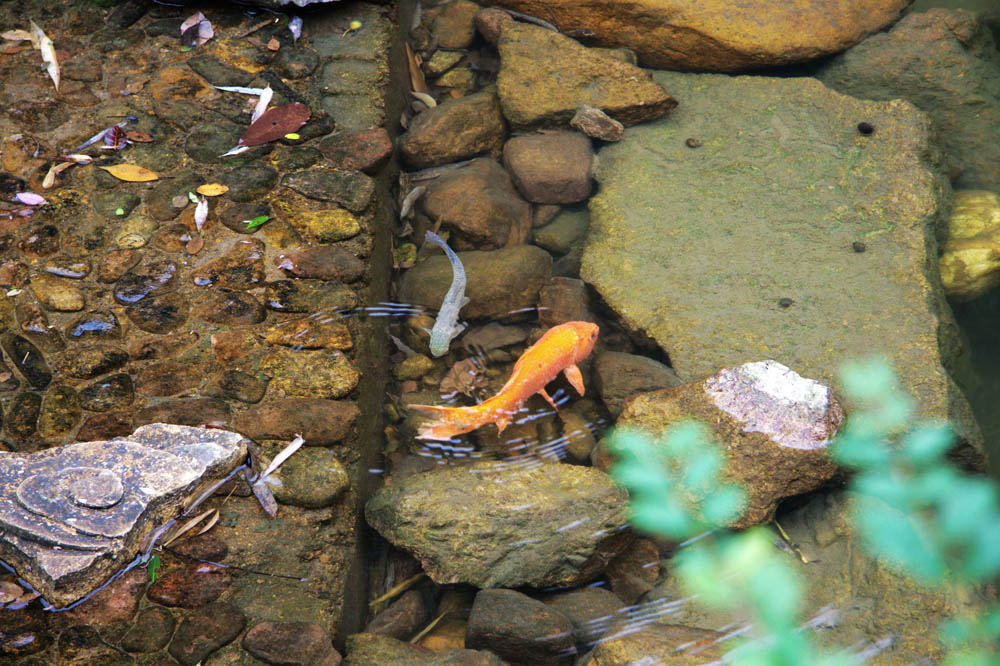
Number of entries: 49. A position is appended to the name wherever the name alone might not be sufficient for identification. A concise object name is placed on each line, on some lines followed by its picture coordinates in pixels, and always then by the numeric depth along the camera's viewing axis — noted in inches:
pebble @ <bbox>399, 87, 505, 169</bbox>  382.6
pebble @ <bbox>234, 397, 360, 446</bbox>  250.5
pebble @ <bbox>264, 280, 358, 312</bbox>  284.5
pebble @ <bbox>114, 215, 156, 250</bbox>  298.0
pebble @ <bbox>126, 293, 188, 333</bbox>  273.4
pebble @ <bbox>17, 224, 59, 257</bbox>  293.1
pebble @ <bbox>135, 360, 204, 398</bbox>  256.7
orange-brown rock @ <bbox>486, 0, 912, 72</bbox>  413.1
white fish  318.3
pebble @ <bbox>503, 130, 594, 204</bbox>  372.5
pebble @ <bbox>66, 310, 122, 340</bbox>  269.1
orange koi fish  292.7
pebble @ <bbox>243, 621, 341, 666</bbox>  205.5
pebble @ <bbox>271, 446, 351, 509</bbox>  237.3
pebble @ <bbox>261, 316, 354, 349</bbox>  274.5
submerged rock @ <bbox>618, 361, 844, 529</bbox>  259.6
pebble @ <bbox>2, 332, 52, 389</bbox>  256.7
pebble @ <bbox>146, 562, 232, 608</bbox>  212.8
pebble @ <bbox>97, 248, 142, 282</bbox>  286.5
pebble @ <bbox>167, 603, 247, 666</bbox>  203.3
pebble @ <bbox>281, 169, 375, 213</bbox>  318.7
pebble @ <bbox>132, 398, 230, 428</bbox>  247.8
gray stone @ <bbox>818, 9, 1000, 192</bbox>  402.6
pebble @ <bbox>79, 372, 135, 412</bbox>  251.1
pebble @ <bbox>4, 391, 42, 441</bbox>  243.0
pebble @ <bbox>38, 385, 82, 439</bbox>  244.2
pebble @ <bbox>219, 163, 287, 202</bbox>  316.2
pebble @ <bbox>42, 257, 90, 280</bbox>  286.0
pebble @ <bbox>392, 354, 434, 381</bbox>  315.3
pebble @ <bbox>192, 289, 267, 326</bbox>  277.4
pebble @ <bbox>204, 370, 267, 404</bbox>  257.6
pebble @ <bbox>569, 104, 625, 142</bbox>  386.9
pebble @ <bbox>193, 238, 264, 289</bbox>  288.0
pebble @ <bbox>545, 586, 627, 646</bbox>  234.5
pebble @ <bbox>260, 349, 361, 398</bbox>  263.0
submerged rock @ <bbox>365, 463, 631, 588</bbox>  245.0
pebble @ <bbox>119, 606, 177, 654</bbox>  203.2
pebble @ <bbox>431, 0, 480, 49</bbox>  447.8
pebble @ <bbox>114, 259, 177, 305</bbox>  281.4
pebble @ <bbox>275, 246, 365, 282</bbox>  294.8
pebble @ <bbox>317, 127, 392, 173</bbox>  333.7
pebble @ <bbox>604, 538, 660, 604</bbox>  249.6
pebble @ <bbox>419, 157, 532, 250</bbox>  351.6
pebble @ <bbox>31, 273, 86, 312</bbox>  276.5
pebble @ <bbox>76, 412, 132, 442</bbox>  242.8
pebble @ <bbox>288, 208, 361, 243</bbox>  306.5
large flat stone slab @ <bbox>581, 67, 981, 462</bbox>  303.4
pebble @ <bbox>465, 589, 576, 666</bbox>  225.5
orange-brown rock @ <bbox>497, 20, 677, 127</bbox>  394.0
